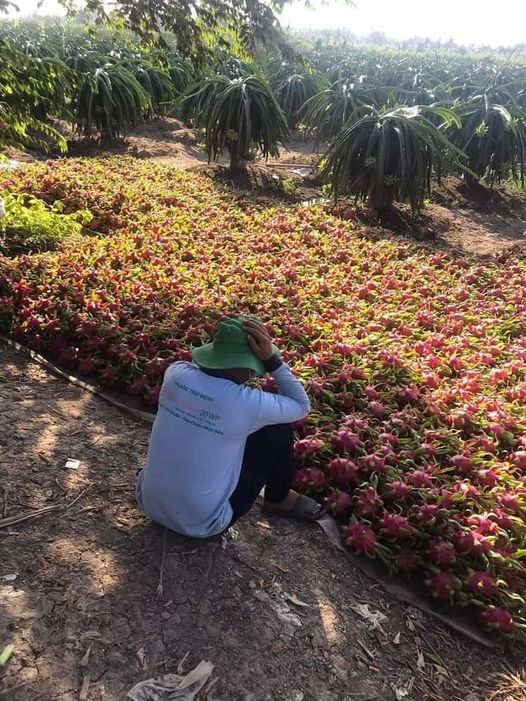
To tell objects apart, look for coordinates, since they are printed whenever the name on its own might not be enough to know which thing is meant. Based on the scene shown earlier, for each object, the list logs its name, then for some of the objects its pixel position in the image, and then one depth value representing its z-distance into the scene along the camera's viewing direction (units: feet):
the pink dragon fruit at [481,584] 8.11
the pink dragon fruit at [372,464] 9.90
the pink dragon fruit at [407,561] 8.57
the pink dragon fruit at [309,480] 9.89
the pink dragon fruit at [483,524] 8.83
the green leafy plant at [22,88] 14.03
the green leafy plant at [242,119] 30.35
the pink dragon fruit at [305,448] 10.45
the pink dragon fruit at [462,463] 10.12
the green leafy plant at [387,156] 25.05
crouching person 7.36
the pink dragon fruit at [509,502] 9.34
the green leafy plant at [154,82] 48.16
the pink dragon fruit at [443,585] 8.19
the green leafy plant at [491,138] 32.68
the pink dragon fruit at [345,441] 10.44
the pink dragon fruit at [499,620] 7.80
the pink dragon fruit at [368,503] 9.25
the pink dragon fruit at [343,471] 9.80
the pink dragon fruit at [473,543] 8.52
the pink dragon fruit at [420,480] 9.63
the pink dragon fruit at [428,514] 8.99
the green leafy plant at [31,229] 18.01
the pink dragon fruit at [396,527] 8.83
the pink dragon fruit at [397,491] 9.42
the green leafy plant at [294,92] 58.49
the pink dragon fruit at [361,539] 8.77
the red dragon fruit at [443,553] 8.45
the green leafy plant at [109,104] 36.42
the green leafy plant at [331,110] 38.52
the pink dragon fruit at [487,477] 9.86
